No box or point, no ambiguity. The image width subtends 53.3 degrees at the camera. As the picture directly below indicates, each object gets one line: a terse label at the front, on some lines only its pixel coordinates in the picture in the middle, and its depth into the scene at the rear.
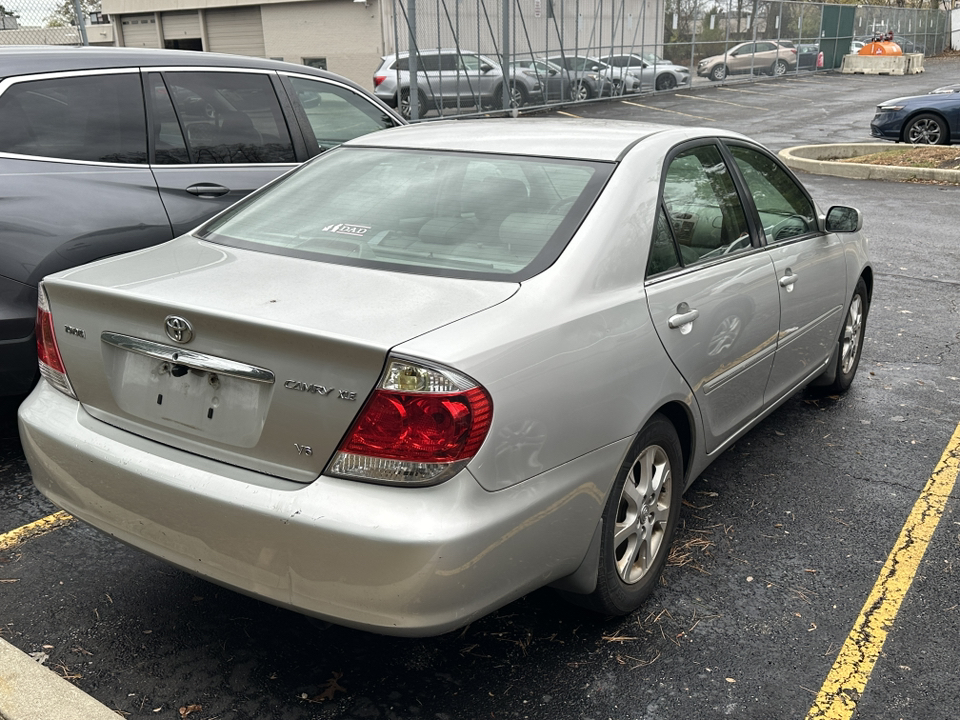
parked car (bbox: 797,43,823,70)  40.09
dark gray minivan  4.15
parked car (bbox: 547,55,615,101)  26.91
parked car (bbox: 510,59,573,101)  24.94
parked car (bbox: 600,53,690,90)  29.98
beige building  31.98
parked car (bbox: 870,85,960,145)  16.97
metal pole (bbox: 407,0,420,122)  19.53
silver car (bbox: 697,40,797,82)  35.19
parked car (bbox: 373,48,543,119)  21.83
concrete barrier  40.38
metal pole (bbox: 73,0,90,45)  10.62
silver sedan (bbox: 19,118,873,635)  2.38
